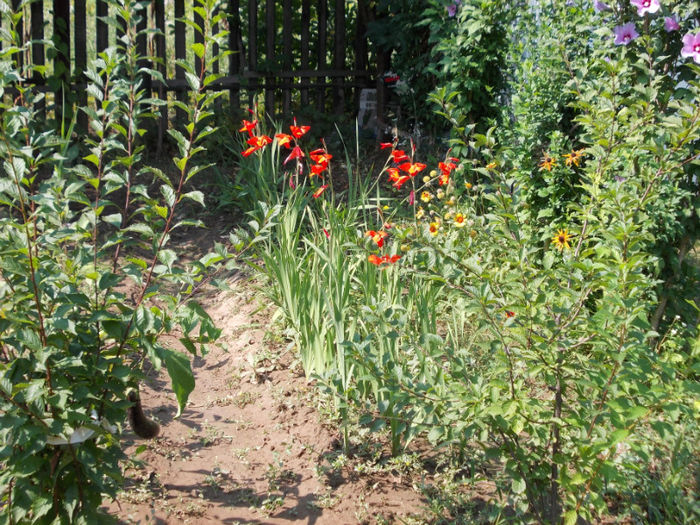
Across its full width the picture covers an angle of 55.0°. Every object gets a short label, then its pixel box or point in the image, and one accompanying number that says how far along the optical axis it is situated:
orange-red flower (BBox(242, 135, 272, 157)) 3.21
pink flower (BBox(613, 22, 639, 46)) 3.06
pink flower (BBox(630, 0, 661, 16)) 2.95
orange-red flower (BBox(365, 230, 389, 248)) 2.51
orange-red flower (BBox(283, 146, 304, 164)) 3.20
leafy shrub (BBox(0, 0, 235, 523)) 1.64
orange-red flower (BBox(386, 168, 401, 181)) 2.94
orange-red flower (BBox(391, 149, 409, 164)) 3.03
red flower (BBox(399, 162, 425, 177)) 2.98
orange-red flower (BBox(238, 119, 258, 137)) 3.35
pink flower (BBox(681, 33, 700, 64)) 2.77
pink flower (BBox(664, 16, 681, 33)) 3.00
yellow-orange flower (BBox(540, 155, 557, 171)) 3.77
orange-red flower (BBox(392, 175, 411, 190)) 2.89
